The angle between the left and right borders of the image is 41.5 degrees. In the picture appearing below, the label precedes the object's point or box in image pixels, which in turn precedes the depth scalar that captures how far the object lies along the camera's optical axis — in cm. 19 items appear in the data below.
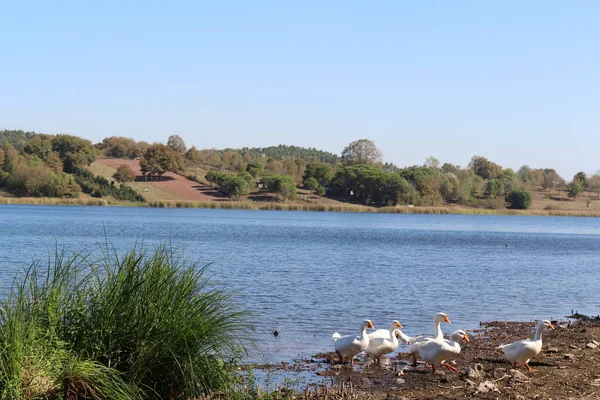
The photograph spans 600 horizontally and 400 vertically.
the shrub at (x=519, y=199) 17650
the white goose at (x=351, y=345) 1469
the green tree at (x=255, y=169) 19362
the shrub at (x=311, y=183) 17450
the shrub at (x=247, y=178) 16512
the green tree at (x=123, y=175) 15262
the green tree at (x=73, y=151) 15738
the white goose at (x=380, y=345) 1496
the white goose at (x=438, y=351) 1386
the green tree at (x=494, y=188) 18488
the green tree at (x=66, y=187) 13350
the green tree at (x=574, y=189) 19300
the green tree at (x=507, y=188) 19461
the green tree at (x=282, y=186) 15975
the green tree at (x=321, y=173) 18050
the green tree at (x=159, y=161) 16662
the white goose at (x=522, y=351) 1359
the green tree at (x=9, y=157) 14362
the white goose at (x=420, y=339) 1473
